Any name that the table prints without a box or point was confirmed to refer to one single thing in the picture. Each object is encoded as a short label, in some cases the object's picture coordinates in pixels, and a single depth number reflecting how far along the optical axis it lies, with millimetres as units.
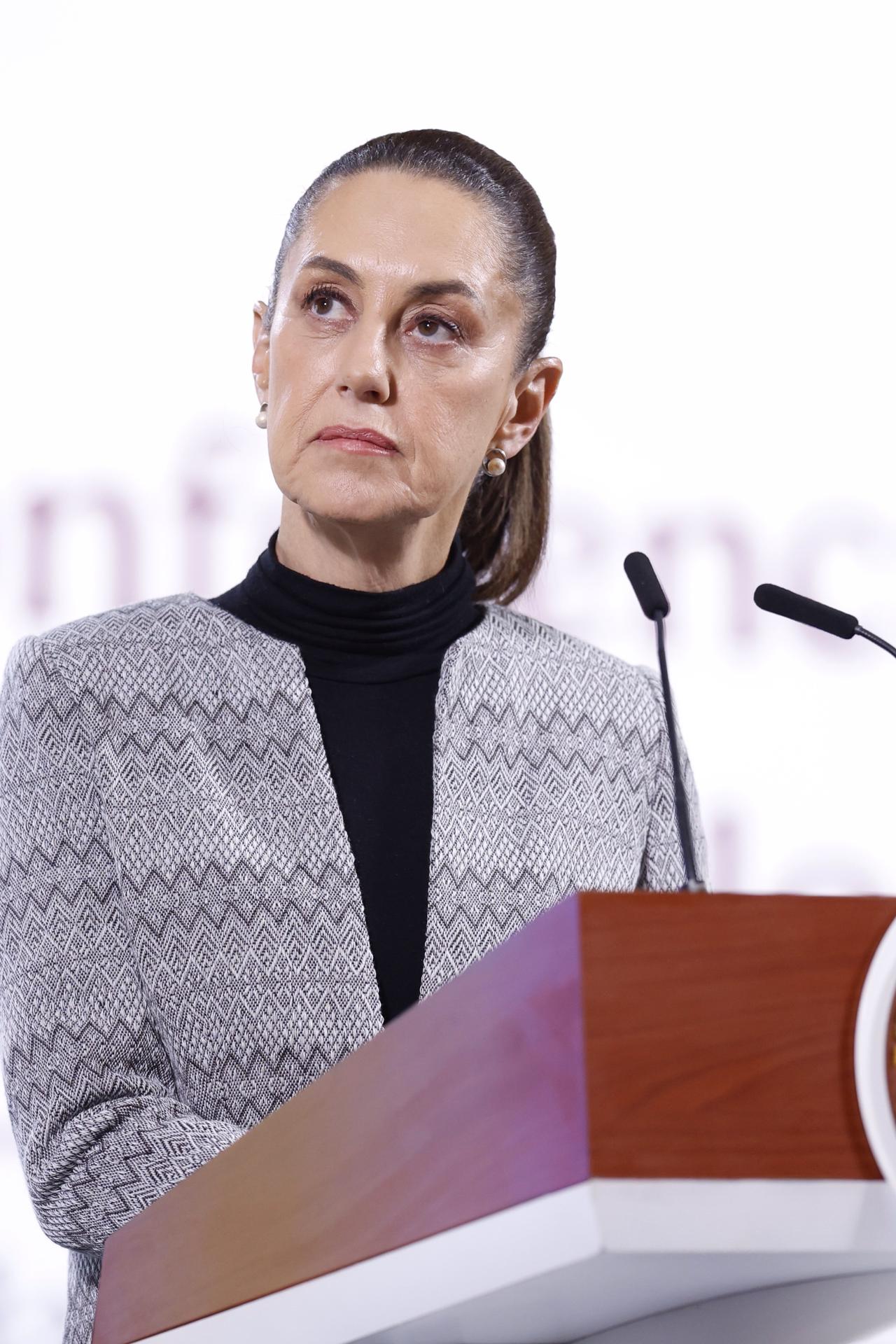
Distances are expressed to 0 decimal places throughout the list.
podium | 3701
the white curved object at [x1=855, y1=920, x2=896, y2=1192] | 3920
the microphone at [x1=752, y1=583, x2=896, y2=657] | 5428
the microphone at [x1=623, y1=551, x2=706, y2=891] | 5409
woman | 5582
